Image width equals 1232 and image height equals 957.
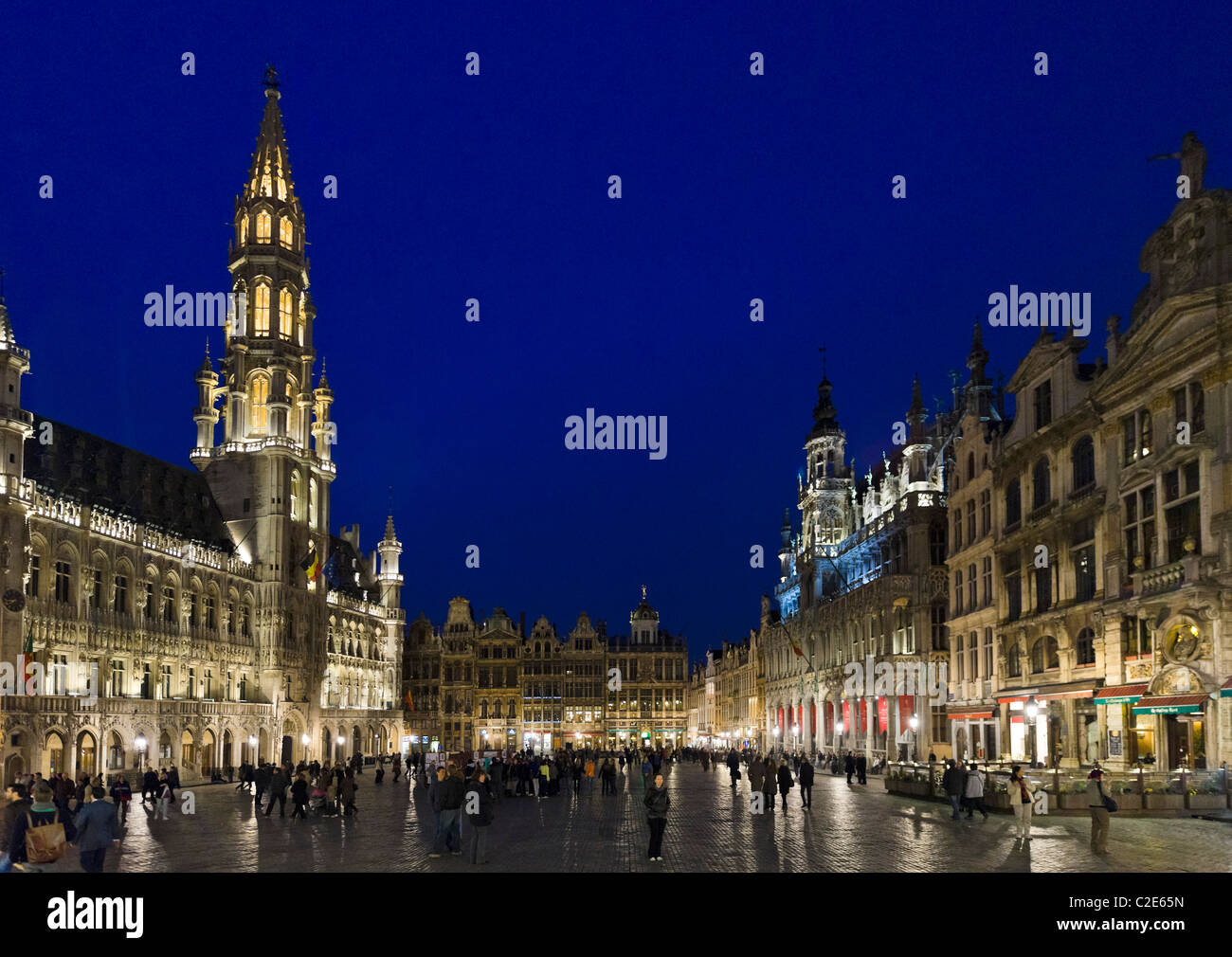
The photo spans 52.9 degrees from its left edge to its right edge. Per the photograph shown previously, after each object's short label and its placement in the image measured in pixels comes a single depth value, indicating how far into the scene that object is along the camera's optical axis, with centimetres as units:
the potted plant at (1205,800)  3067
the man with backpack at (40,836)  1562
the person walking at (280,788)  3594
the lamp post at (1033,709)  4547
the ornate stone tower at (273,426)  8738
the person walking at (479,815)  2264
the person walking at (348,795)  3500
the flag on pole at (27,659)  5344
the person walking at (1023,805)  2416
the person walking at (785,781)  3634
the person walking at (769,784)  3484
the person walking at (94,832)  1686
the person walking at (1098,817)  2230
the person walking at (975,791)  3078
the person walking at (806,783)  3662
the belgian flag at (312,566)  8844
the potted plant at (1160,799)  3061
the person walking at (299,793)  3419
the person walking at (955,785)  3106
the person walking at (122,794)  3331
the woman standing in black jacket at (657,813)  2331
